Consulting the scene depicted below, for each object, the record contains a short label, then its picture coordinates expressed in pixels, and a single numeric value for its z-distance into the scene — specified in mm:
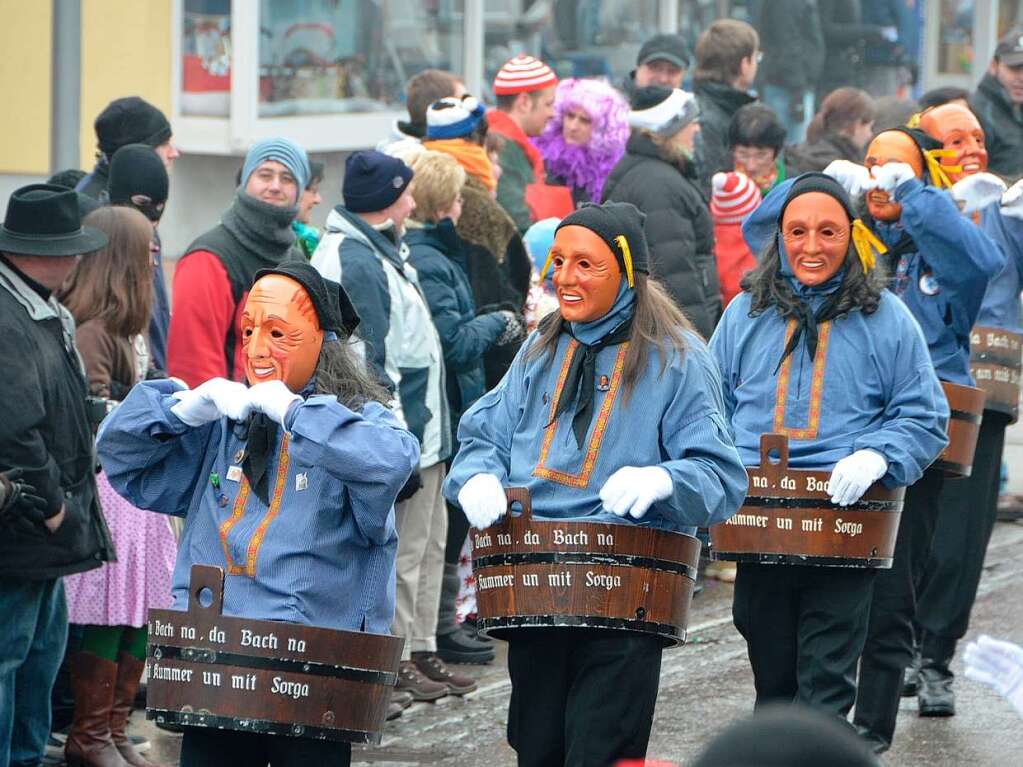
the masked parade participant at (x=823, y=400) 12234
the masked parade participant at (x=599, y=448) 10398
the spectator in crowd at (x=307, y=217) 16219
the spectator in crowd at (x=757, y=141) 20266
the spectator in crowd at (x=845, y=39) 34375
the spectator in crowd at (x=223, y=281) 14375
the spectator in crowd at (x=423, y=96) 18906
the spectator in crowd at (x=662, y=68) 21328
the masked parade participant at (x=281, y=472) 9602
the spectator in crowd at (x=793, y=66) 32875
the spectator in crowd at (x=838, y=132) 21734
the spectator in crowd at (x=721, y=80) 20969
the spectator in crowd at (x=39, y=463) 12008
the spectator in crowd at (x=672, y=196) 17672
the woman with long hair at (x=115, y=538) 13414
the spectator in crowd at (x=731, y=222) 19719
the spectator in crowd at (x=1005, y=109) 21672
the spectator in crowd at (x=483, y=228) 16500
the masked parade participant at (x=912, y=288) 13695
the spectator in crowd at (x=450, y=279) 15555
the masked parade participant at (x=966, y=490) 15430
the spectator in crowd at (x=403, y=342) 14492
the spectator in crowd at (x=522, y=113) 19047
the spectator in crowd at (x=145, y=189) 15016
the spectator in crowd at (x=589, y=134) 19766
